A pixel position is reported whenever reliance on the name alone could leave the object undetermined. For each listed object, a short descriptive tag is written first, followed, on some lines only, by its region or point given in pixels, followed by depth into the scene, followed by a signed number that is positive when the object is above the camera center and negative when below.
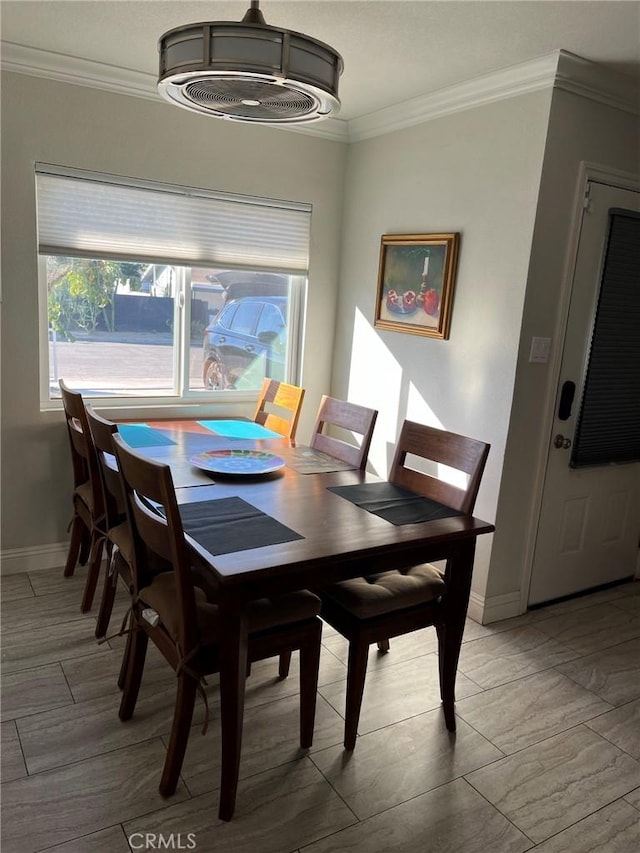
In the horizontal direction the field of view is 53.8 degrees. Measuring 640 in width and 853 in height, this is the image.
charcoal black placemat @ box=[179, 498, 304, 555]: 1.76 -0.66
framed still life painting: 3.07 +0.16
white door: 2.86 -0.86
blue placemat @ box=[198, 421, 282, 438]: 3.06 -0.62
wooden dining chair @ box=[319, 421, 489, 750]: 2.00 -0.93
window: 3.09 +0.05
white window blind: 3.01 +0.38
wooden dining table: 1.66 -0.66
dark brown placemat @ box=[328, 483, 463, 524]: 2.09 -0.65
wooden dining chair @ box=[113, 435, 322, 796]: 1.67 -0.92
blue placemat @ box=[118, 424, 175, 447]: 2.75 -0.63
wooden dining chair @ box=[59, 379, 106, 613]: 2.56 -0.89
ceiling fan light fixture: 1.48 +0.56
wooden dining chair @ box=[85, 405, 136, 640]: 2.10 -0.87
